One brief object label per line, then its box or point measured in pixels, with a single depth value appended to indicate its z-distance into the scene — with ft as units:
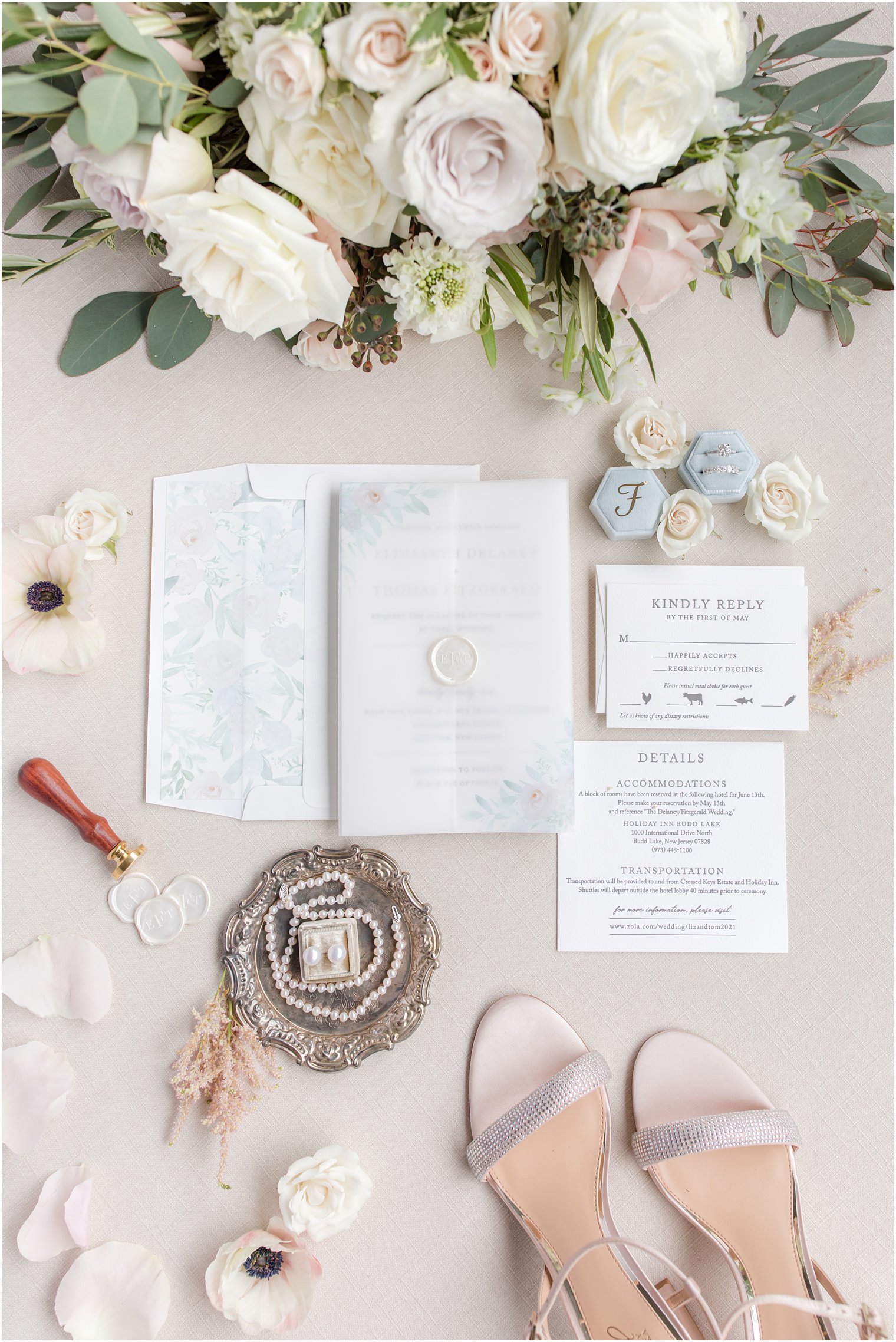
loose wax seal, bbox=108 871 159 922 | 3.34
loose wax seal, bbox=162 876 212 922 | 3.33
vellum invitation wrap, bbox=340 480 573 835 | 3.24
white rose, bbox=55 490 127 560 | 3.29
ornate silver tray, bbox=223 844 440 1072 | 3.27
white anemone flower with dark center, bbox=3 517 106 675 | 3.24
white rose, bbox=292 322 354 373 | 3.24
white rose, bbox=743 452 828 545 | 3.33
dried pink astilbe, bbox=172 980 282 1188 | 3.21
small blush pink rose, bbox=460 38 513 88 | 2.42
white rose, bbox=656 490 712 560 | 3.28
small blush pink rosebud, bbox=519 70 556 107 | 2.50
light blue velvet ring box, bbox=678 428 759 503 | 3.32
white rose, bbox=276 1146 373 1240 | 3.09
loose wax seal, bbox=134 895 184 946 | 3.33
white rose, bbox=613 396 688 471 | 3.28
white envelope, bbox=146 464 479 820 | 3.35
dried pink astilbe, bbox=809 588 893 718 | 3.41
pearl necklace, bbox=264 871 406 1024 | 3.29
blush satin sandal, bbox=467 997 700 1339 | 3.15
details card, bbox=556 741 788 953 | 3.37
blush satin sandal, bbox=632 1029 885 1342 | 3.15
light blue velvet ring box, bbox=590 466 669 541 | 3.32
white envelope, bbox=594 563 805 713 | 3.39
